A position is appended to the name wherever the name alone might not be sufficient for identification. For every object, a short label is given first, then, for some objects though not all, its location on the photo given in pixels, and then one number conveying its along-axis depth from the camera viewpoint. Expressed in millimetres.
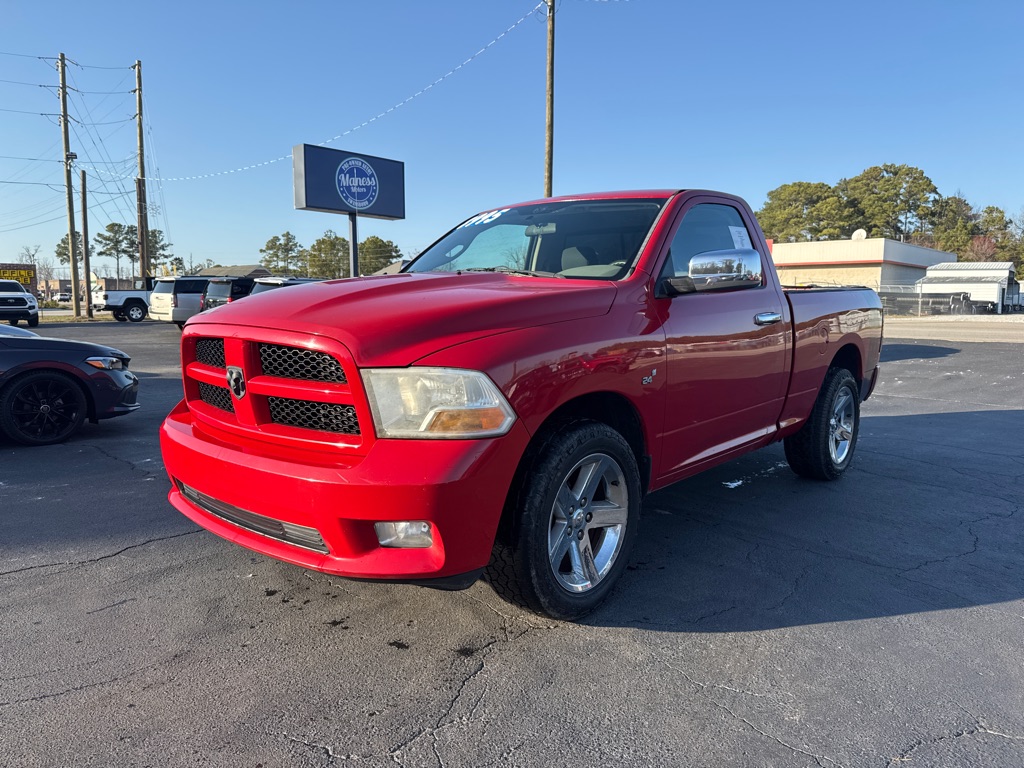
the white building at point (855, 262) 50312
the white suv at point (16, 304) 26391
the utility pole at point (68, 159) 35906
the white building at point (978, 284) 43875
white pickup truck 32375
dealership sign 18047
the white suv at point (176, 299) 22250
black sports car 6062
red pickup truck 2461
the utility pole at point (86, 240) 40728
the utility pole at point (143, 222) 33469
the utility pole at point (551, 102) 18328
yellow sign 51706
